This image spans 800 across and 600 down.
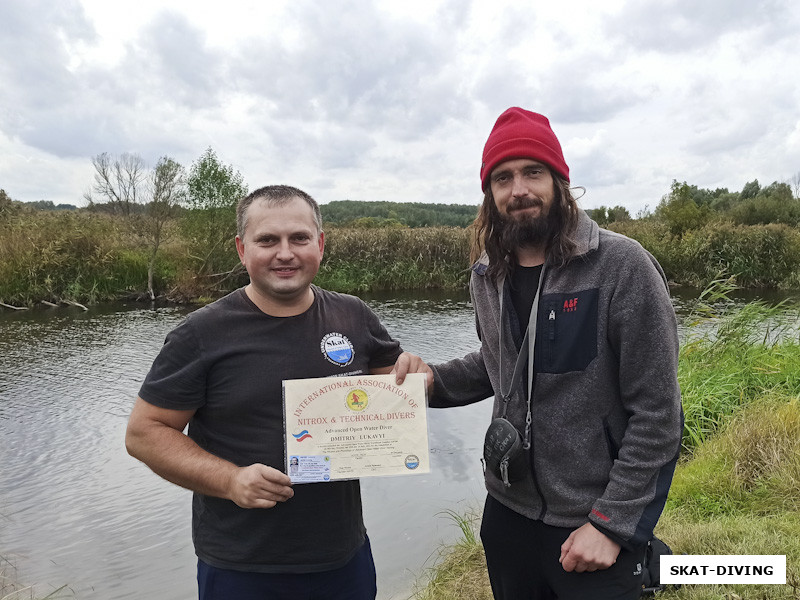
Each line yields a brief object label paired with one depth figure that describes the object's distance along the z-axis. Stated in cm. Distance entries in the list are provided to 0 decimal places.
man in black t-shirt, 196
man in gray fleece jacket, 188
